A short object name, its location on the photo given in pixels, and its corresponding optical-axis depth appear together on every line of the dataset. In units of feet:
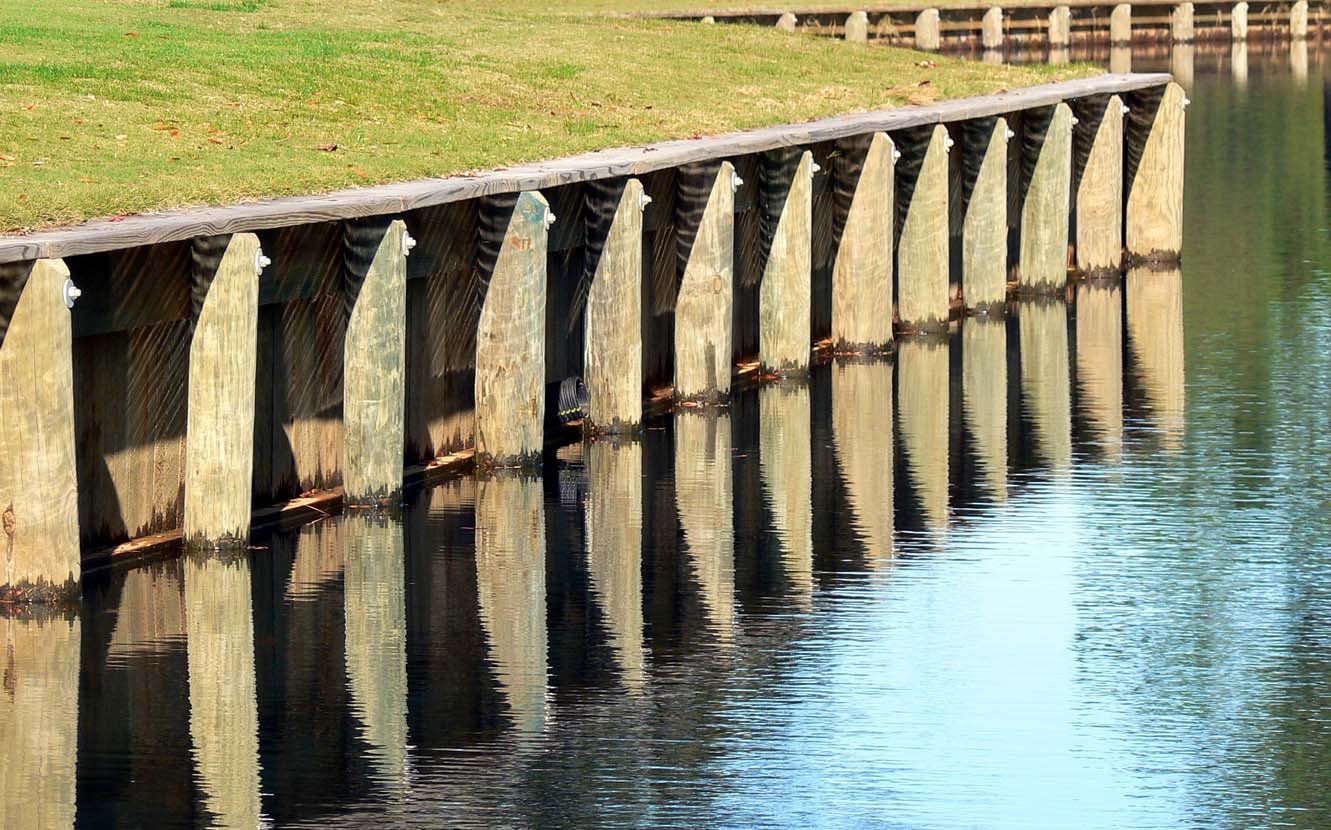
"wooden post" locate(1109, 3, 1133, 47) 244.01
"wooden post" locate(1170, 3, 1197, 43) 245.45
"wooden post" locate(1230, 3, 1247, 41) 246.88
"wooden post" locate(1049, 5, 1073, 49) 240.73
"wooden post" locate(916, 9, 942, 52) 232.53
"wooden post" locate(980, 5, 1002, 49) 236.43
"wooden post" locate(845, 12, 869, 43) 224.12
